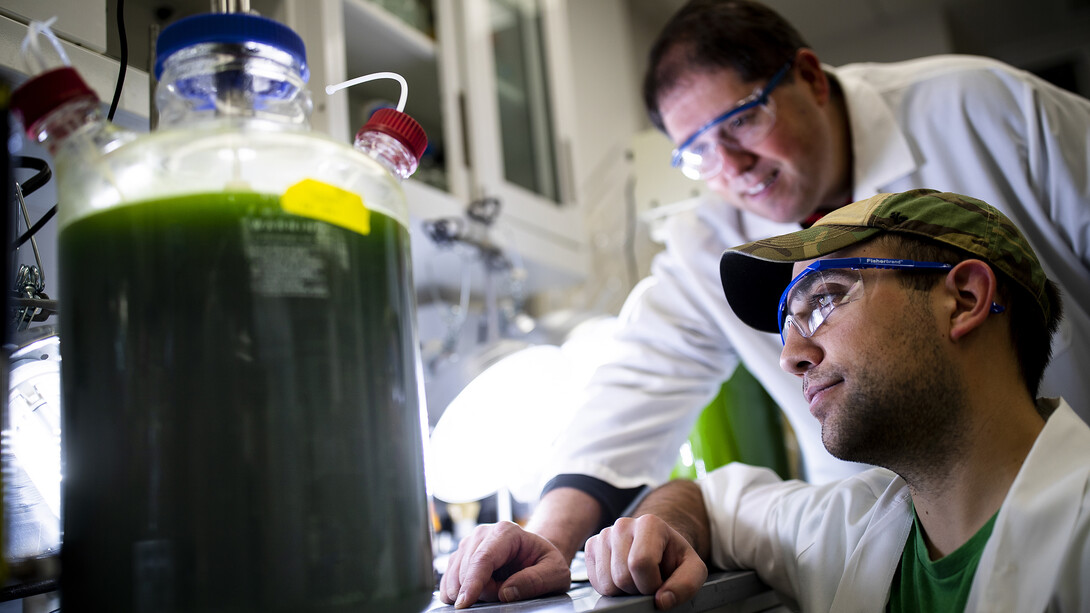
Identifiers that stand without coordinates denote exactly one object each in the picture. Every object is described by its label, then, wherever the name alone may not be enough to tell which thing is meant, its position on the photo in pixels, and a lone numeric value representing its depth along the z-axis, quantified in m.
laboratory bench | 0.78
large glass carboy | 0.53
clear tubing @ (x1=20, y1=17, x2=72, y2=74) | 0.62
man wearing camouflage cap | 0.95
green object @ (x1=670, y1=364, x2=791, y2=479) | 1.78
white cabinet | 1.54
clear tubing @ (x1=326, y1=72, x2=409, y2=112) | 0.81
